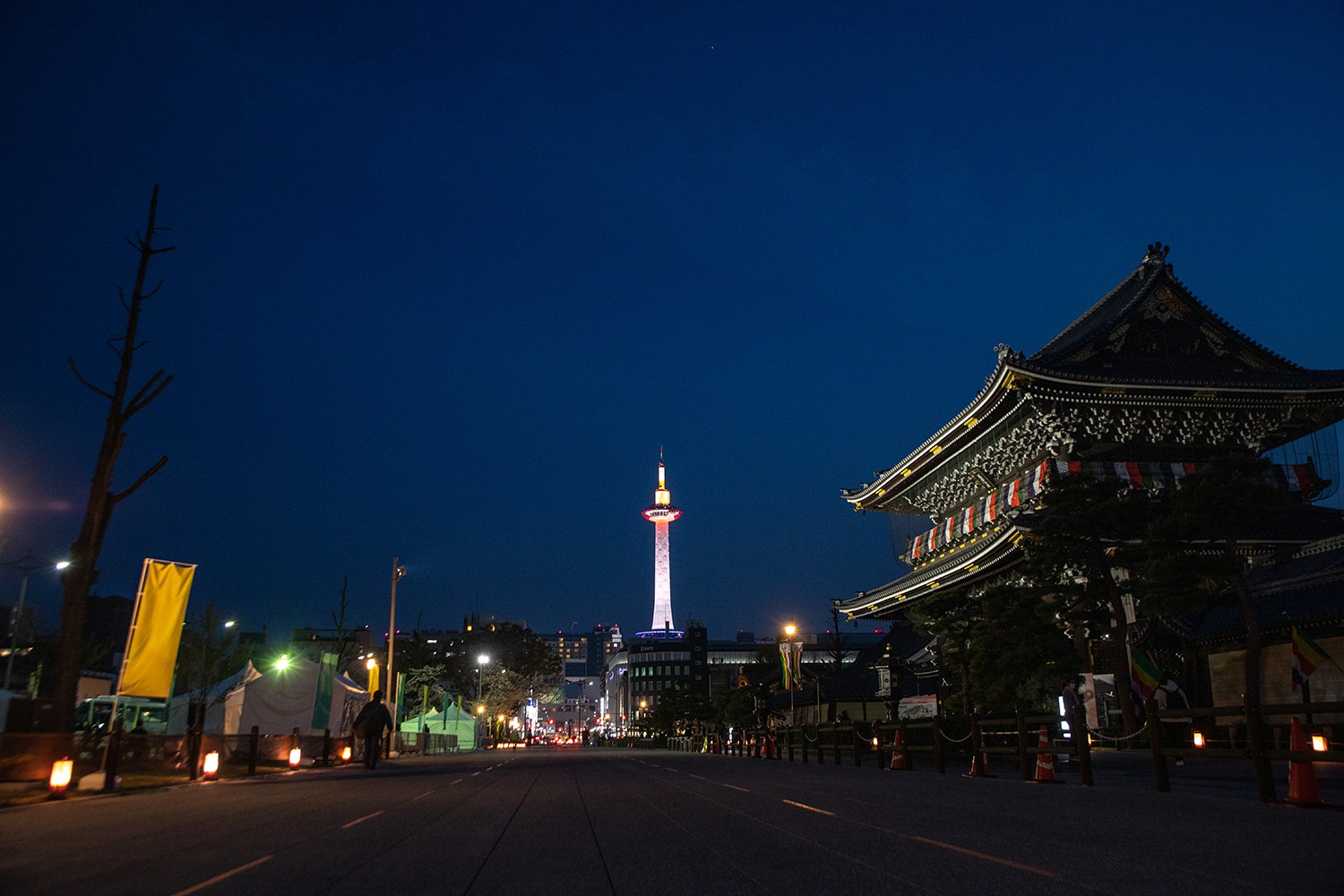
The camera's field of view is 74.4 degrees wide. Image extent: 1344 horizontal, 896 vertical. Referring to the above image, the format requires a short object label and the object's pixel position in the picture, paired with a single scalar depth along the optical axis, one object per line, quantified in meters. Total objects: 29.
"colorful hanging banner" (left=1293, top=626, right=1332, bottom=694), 23.52
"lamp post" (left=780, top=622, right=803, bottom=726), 40.75
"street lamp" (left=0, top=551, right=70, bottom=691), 45.66
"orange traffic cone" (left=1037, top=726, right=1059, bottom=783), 16.36
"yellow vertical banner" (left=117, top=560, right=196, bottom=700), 17.16
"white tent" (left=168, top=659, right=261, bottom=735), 31.08
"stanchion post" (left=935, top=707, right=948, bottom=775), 20.45
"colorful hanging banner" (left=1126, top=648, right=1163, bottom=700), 26.11
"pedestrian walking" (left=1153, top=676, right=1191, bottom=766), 27.50
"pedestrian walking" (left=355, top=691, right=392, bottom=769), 25.00
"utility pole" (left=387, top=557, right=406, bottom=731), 40.19
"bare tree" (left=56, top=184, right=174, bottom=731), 16.80
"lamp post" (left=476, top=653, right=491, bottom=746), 74.81
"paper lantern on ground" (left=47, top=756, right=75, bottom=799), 13.92
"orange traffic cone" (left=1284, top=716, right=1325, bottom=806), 10.65
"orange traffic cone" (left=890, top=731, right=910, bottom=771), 22.40
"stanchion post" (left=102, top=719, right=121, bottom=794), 15.78
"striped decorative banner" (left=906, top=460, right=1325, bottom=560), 35.53
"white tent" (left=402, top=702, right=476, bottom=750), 55.99
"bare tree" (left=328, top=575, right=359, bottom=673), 52.03
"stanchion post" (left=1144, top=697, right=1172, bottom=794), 13.39
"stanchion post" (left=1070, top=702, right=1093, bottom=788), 15.04
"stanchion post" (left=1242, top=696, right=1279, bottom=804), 11.20
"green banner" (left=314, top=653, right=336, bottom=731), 32.09
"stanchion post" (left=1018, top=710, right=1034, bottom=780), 16.59
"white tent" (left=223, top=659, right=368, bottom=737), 30.39
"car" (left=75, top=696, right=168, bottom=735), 33.58
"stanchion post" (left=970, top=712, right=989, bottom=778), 18.48
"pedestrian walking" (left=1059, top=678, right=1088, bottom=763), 22.39
